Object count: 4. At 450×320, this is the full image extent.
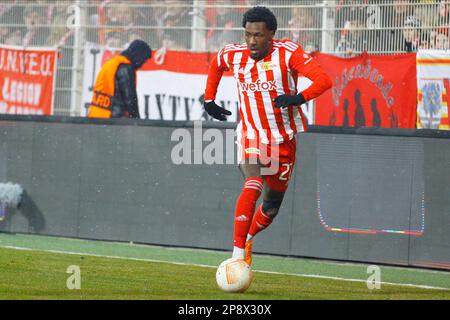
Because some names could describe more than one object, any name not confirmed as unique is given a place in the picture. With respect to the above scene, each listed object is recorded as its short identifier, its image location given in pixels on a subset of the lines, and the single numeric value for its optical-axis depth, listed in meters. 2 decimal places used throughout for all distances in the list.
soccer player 9.40
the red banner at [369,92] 15.28
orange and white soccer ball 8.66
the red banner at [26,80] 19.02
